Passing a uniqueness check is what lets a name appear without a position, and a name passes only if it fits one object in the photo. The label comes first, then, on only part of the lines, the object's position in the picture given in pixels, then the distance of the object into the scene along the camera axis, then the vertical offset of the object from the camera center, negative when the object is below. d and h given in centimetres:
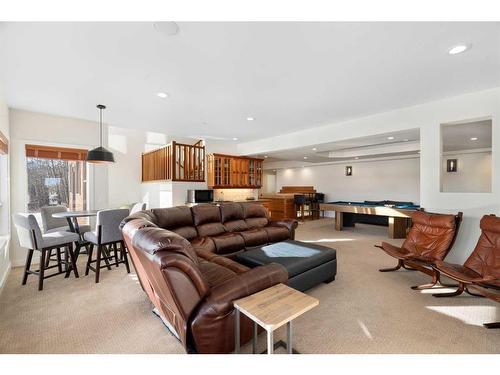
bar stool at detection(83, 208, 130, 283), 310 -66
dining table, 329 -59
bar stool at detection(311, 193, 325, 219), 916 -88
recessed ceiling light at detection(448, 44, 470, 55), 207 +128
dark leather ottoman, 257 -90
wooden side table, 130 -77
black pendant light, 348 +48
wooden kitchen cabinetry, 648 +43
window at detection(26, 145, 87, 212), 400 +16
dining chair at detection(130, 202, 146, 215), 431 -41
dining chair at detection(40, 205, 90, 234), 384 -62
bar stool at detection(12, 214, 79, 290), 285 -73
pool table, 543 -85
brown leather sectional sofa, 150 -76
